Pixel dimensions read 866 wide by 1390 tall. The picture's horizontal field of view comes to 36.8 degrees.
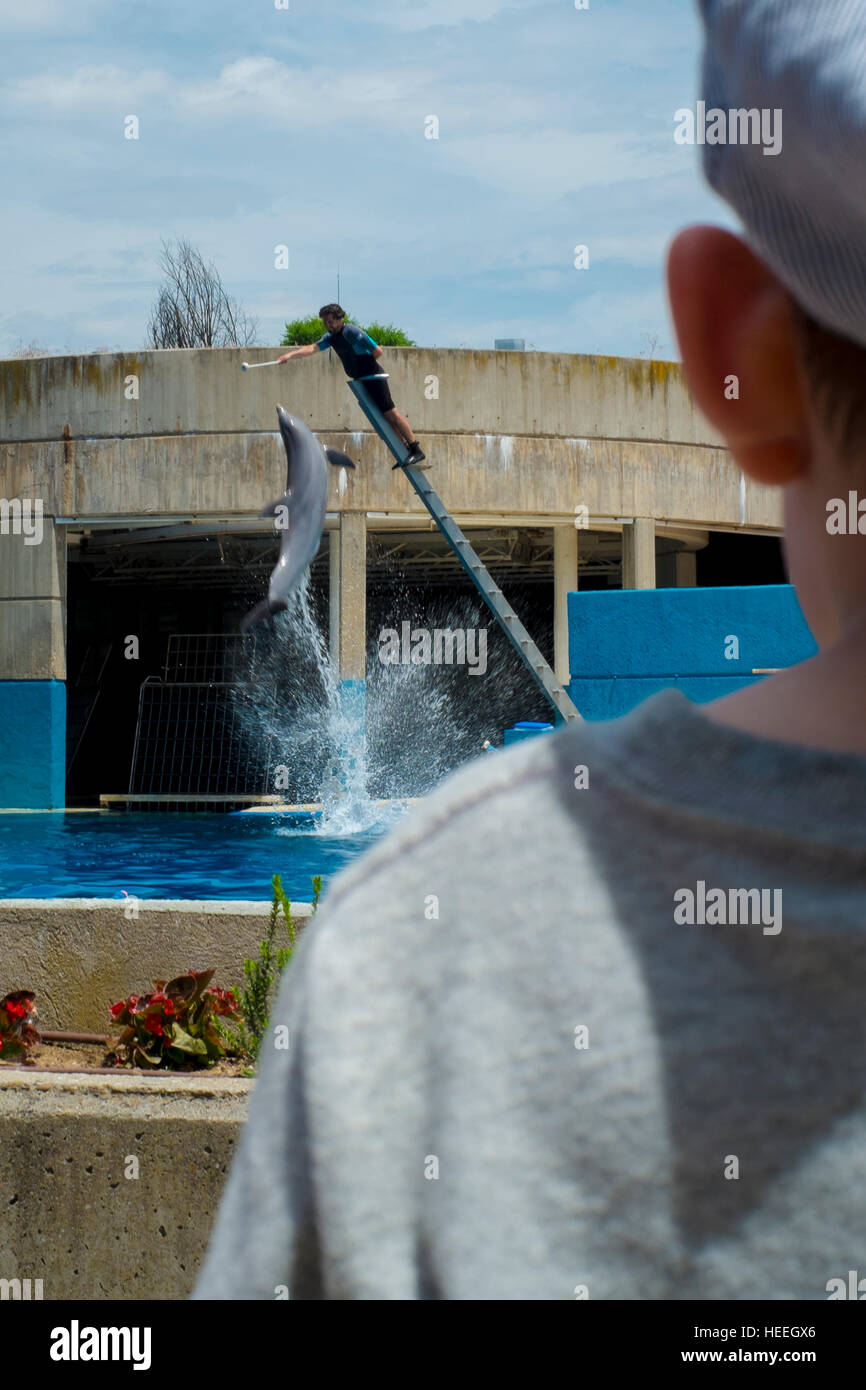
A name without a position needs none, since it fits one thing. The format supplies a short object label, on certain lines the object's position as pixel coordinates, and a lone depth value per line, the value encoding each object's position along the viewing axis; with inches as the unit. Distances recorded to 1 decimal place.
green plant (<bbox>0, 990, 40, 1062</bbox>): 165.3
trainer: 525.3
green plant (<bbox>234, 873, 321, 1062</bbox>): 161.9
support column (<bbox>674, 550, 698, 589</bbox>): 892.0
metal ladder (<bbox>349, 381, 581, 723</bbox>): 556.4
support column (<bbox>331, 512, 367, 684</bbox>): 729.6
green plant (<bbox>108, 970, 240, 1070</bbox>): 159.2
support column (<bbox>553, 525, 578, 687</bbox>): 781.9
